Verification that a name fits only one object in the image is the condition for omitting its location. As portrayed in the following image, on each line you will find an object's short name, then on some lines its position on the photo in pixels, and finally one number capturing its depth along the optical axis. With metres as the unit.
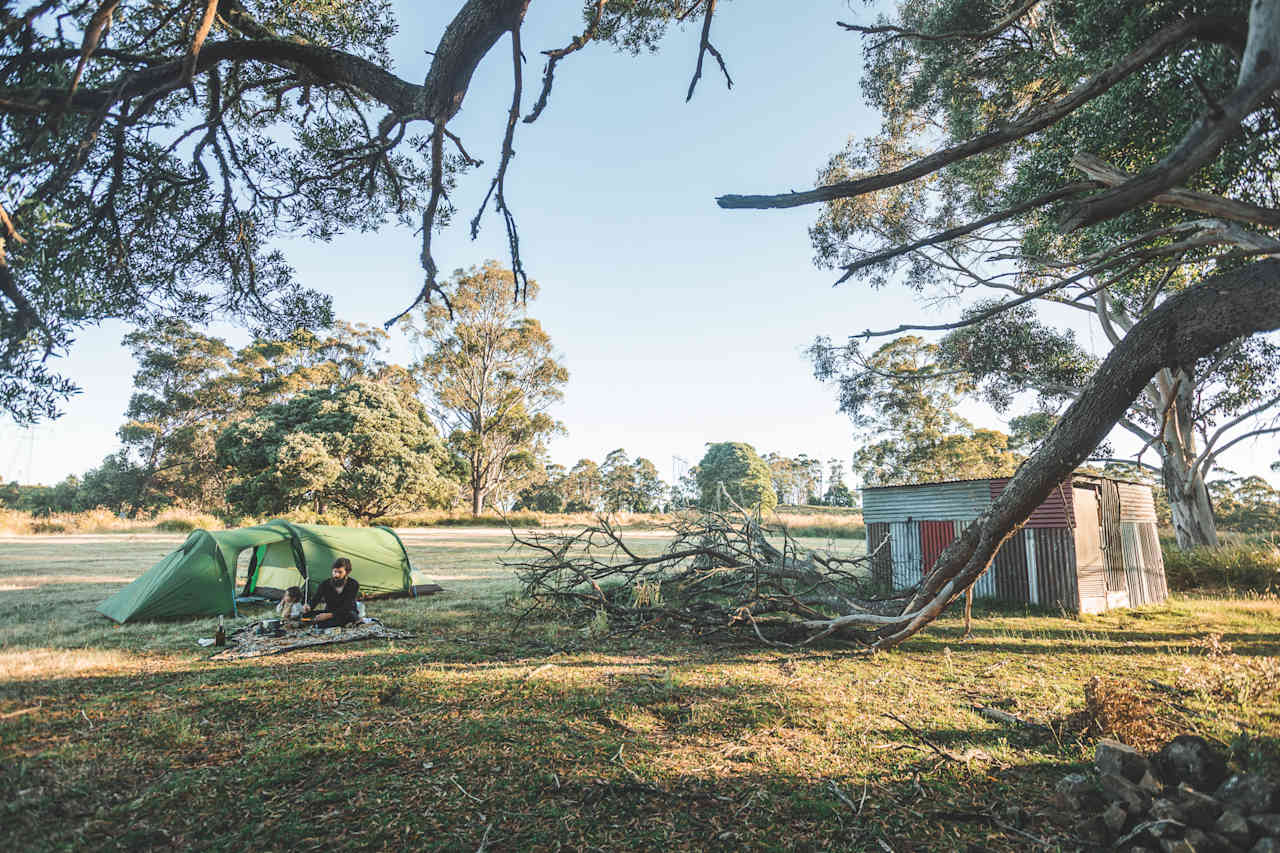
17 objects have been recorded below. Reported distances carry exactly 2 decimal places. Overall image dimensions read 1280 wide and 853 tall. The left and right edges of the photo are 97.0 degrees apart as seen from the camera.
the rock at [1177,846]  2.30
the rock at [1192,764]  2.91
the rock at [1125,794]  2.71
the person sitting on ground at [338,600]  7.50
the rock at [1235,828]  2.36
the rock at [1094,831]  2.63
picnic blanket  6.39
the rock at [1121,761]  3.00
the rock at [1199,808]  2.49
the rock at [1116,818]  2.63
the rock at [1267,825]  2.31
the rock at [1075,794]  2.95
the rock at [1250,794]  2.48
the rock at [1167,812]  2.51
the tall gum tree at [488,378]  31.58
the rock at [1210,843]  2.34
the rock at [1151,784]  2.83
